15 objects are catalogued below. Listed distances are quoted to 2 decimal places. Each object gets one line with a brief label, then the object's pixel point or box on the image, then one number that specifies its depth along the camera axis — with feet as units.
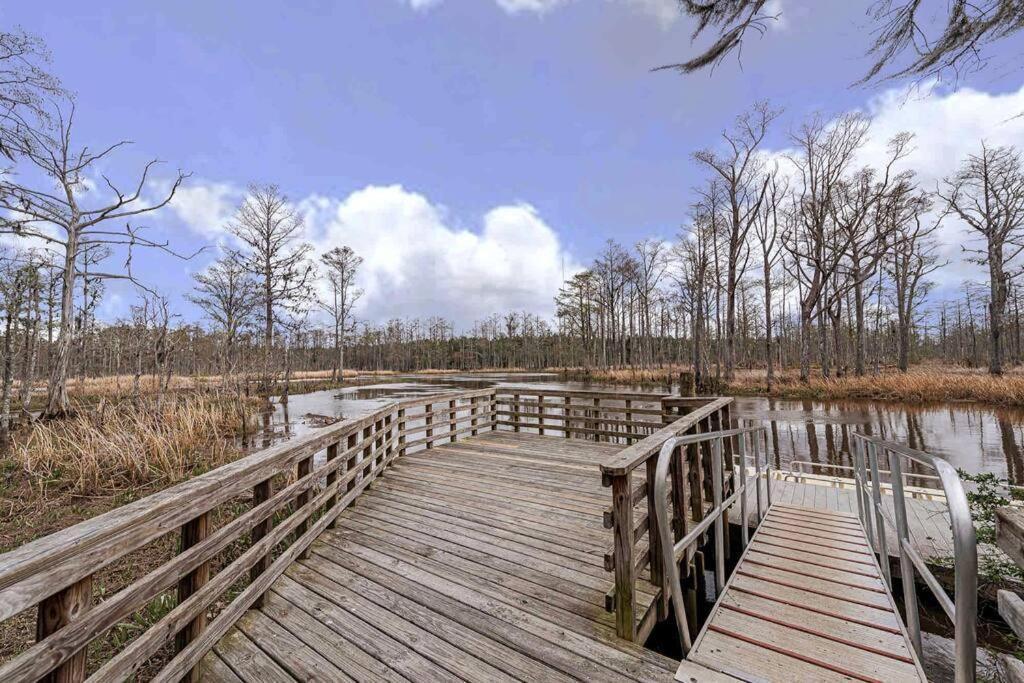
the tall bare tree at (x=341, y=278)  107.04
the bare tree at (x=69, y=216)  28.17
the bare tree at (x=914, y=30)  9.07
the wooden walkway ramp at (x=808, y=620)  6.81
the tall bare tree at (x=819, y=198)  65.87
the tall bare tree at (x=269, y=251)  68.59
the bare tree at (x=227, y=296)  64.39
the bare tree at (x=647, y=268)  103.65
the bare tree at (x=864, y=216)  63.21
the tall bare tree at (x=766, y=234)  75.10
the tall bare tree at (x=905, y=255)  63.26
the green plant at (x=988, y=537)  11.36
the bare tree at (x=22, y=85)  19.13
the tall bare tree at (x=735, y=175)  68.74
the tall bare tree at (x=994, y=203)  58.54
